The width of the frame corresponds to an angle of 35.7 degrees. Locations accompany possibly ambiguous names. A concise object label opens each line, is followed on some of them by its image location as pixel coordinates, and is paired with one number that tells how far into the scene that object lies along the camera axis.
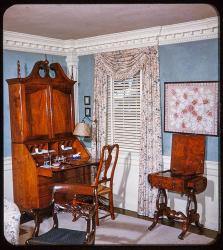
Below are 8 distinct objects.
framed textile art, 4.73
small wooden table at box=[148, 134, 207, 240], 4.40
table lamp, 5.74
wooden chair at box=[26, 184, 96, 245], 3.08
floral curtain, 5.24
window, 5.64
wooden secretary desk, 5.19
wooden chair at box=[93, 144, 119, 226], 4.71
